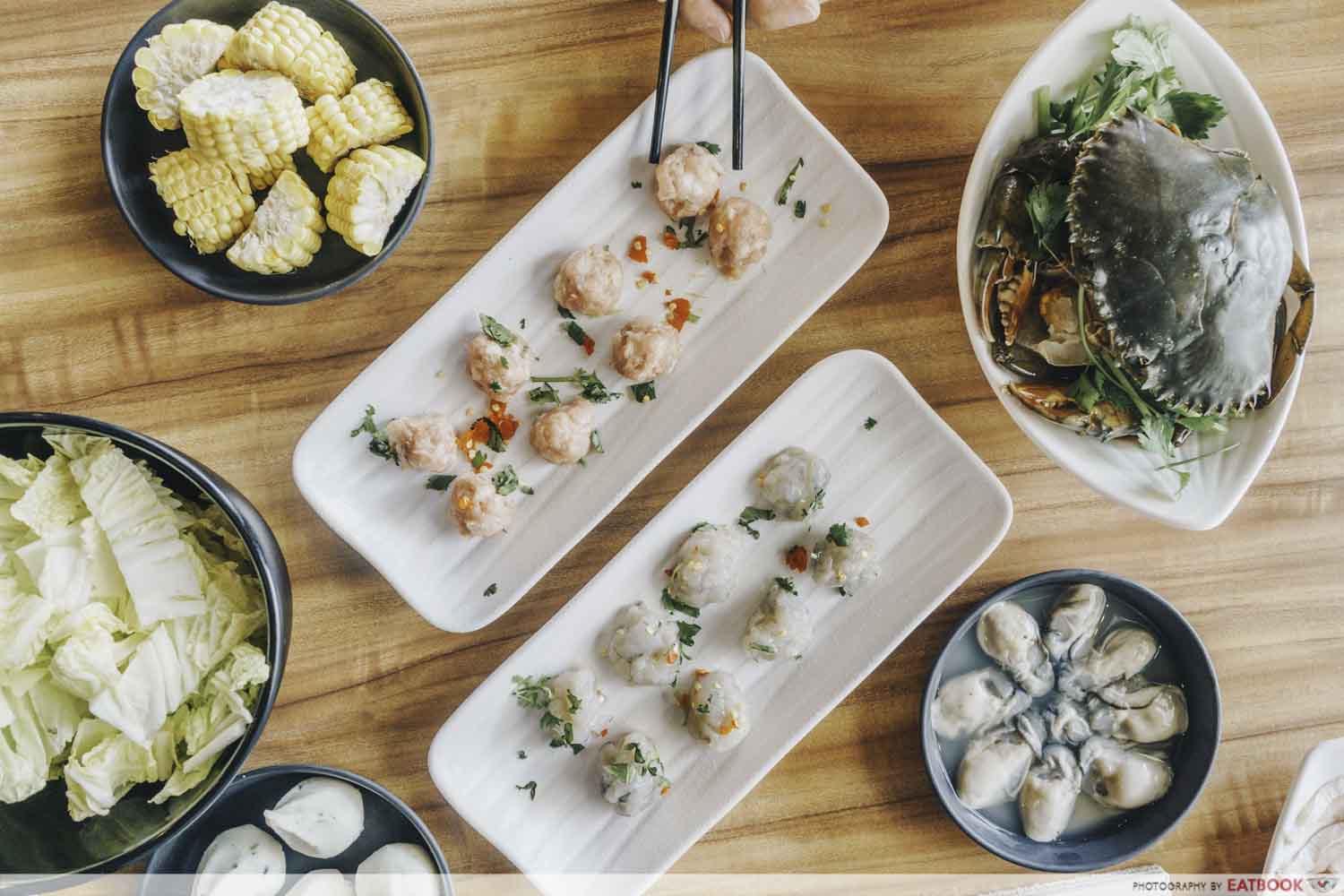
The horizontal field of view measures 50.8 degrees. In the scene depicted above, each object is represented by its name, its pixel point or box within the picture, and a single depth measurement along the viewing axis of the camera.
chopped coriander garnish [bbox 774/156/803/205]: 0.64
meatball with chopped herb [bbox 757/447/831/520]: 0.63
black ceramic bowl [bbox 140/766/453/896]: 0.62
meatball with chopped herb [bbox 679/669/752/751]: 0.63
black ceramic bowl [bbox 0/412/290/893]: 0.56
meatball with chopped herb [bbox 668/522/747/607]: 0.63
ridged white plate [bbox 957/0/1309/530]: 0.60
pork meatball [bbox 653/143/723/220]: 0.62
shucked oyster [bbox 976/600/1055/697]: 0.65
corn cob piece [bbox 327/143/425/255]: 0.60
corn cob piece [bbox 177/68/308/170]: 0.59
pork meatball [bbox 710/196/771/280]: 0.63
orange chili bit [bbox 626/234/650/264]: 0.64
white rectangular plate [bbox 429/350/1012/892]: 0.64
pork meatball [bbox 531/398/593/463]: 0.63
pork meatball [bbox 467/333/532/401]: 0.62
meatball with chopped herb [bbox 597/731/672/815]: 0.63
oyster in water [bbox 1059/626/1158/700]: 0.66
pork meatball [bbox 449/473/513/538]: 0.62
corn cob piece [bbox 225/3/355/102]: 0.59
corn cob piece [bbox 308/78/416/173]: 0.60
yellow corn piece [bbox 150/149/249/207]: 0.61
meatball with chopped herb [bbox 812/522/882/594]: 0.64
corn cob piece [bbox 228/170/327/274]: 0.61
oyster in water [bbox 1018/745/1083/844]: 0.65
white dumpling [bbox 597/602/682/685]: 0.63
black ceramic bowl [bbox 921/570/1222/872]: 0.64
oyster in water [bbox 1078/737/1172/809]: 0.65
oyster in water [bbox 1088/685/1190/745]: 0.66
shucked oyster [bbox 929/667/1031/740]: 0.66
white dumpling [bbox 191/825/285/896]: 0.62
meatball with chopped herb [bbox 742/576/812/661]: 0.64
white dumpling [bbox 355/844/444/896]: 0.62
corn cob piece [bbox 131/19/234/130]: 0.59
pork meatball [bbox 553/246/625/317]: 0.62
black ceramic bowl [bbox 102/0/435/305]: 0.60
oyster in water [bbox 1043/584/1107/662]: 0.66
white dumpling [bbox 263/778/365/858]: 0.61
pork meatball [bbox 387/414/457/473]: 0.62
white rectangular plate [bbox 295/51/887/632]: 0.63
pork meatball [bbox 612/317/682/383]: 0.63
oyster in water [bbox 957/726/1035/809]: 0.65
